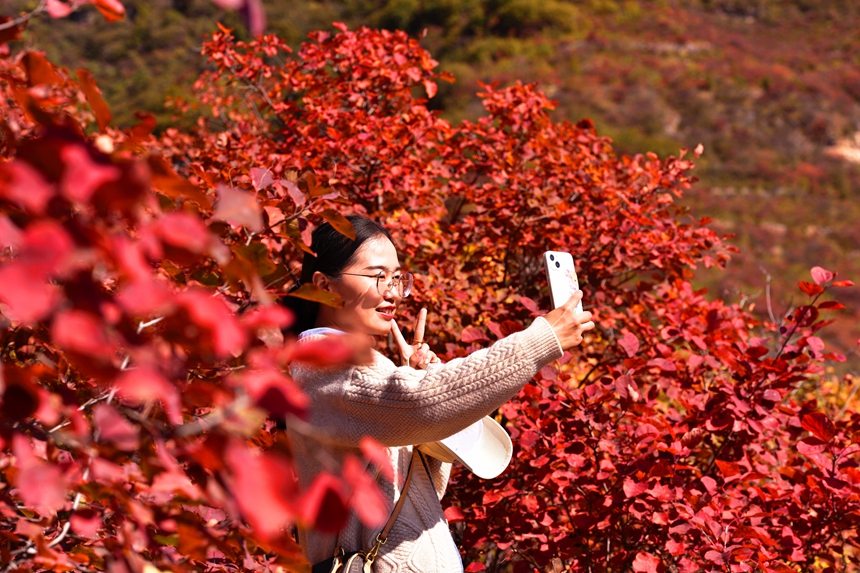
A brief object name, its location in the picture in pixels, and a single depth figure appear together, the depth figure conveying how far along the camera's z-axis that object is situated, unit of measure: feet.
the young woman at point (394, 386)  16.14
